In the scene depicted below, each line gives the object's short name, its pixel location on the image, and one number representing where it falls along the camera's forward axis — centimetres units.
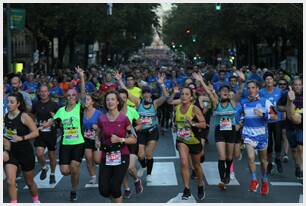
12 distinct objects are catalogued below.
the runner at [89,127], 1584
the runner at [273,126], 1964
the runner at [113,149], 1286
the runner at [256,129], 1638
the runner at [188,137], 1532
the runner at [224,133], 1712
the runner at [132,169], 1522
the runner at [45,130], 1786
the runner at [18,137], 1358
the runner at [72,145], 1528
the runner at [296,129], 1737
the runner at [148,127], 1812
